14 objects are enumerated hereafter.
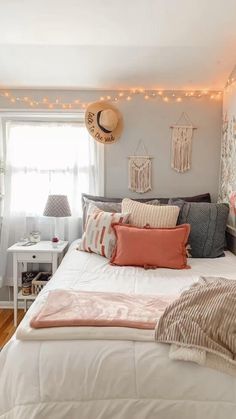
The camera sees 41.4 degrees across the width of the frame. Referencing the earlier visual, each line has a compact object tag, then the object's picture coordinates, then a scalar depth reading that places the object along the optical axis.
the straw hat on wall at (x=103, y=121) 2.74
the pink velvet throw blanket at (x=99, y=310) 1.19
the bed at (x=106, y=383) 1.00
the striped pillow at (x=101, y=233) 2.25
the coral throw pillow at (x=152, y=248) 2.07
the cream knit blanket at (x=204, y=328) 1.04
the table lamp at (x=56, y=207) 2.64
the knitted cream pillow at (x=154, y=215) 2.30
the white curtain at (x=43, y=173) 2.94
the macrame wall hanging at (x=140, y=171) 2.88
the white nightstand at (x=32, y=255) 2.60
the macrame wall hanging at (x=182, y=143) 2.85
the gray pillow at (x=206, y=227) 2.34
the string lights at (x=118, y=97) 2.82
